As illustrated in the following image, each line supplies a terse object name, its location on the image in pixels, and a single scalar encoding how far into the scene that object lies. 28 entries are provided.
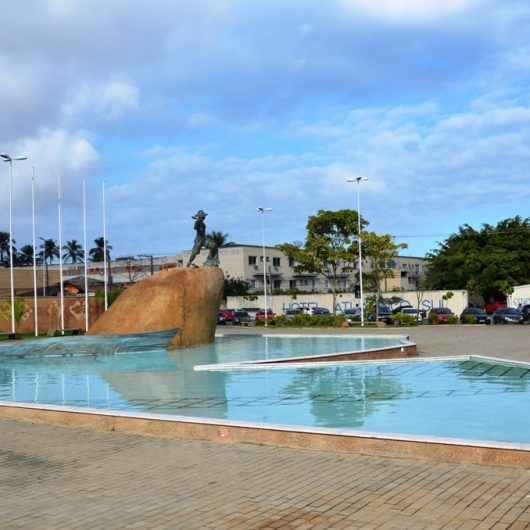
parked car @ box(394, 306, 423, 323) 46.26
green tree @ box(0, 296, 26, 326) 38.50
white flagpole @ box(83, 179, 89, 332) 35.39
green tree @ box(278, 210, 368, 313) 49.09
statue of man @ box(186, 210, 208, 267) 24.44
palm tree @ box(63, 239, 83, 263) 110.06
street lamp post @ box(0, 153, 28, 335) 33.53
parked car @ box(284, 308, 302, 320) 52.85
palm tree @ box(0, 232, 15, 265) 98.25
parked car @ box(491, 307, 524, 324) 40.50
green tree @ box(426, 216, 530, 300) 59.66
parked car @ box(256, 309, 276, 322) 49.59
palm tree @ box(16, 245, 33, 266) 102.31
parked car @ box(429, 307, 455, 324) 41.41
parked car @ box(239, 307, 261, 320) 57.97
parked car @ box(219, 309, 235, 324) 52.50
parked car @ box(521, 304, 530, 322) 40.56
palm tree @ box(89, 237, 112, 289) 105.38
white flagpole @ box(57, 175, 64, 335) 34.54
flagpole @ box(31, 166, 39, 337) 34.72
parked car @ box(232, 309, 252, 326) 51.12
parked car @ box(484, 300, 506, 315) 56.98
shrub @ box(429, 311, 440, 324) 41.00
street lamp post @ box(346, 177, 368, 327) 41.24
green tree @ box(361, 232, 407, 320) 48.00
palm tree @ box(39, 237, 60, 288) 101.78
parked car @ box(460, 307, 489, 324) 40.78
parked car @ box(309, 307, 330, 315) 54.15
